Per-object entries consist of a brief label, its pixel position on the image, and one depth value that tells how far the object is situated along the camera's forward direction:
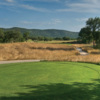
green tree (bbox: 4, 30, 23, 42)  66.75
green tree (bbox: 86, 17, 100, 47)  42.76
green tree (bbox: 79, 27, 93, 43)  42.98
